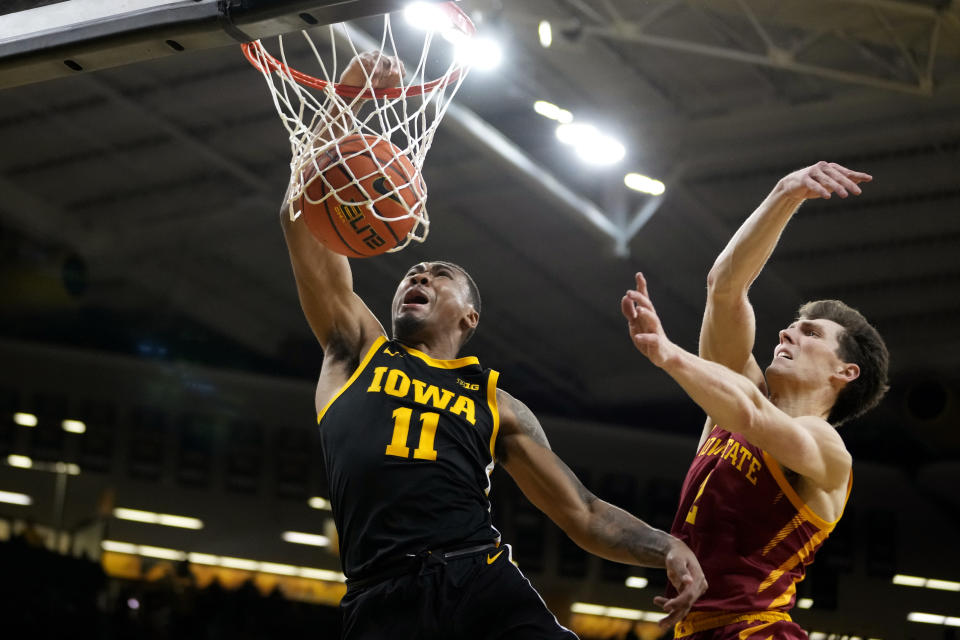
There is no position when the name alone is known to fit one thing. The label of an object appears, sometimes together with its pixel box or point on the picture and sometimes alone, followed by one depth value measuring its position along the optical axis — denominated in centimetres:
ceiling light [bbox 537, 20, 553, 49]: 825
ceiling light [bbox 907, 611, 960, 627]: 1132
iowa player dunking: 322
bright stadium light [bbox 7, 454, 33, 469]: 1177
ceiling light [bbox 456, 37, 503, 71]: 830
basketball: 350
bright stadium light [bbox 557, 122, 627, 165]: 960
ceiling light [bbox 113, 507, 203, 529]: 1177
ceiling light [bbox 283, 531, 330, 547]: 1212
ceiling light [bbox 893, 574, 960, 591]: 1167
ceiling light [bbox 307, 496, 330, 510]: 1237
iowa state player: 296
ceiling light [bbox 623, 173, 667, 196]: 1028
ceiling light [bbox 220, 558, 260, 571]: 1188
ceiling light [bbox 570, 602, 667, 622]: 1205
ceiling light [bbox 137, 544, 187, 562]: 1160
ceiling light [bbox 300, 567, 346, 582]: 1192
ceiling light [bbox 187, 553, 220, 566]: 1177
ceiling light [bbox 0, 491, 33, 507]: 1162
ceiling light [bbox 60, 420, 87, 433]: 1198
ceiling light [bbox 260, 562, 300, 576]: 1190
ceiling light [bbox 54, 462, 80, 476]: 1181
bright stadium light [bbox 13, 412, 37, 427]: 1191
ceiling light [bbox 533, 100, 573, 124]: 943
